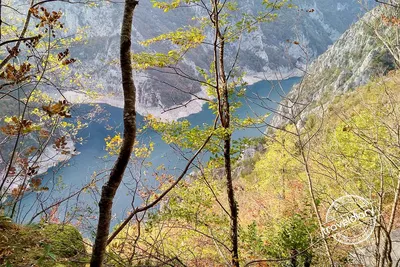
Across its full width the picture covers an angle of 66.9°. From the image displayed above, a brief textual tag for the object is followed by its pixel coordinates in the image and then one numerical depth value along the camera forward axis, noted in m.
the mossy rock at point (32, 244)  2.54
